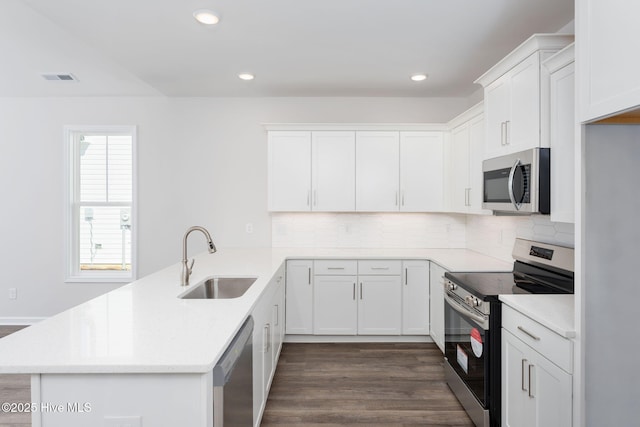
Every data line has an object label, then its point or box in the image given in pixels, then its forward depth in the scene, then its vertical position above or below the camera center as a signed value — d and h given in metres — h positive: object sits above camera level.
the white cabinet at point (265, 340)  2.04 -0.87
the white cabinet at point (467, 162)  3.09 +0.48
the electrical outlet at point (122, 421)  1.18 -0.69
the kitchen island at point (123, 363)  1.17 -0.49
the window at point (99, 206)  4.14 +0.07
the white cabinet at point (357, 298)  3.54 -0.85
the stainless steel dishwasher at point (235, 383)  1.26 -0.72
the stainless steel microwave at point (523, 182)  2.01 +0.19
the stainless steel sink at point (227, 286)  2.53 -0.53
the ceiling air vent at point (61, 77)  3.51 +1.34
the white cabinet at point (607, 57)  1.18 +0.56
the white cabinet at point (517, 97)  2.04 +0.75
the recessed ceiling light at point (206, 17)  2.22 +1.24
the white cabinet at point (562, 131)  1.85 +0.44
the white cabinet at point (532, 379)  1.52 -0.78
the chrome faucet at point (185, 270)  2.23 -0.37
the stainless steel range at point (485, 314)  2.01 -0.62
